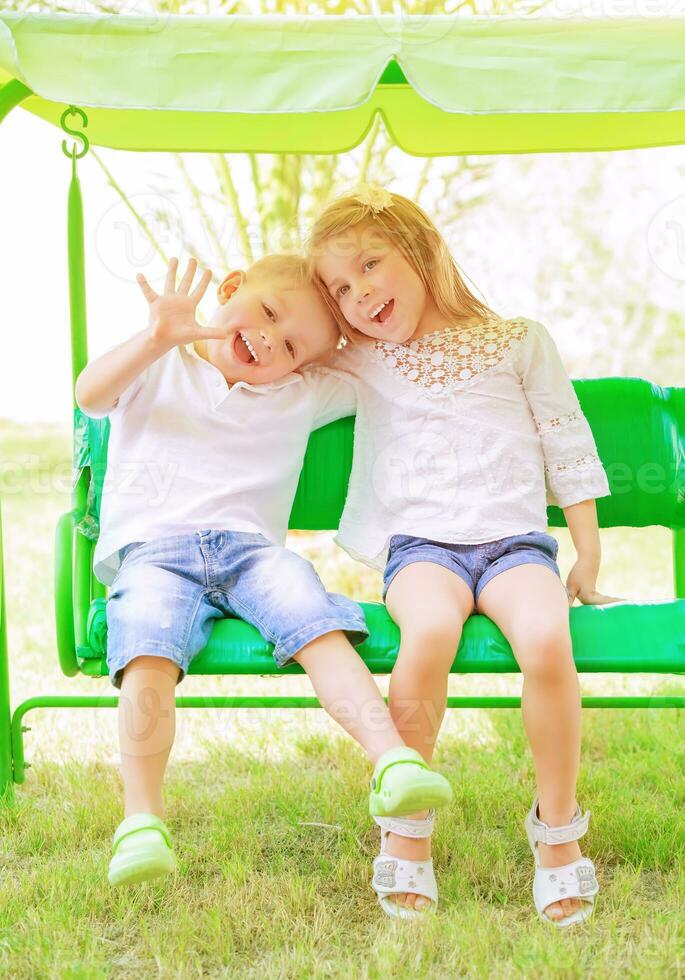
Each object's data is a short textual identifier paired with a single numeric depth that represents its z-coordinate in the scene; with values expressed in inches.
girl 76.9
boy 74.6
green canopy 79.0
